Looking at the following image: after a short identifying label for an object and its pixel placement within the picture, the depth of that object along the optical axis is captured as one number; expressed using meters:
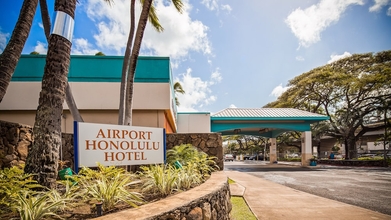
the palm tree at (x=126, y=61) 6.22
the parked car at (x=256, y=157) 41.74
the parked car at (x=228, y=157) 39.43
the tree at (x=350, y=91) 20.88
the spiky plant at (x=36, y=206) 2.14
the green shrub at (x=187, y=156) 5.26
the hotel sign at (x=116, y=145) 3.74
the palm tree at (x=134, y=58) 6.43
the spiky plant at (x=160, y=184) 3.30
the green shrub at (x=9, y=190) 2.31
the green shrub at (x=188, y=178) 3.74
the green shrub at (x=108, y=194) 2.60
